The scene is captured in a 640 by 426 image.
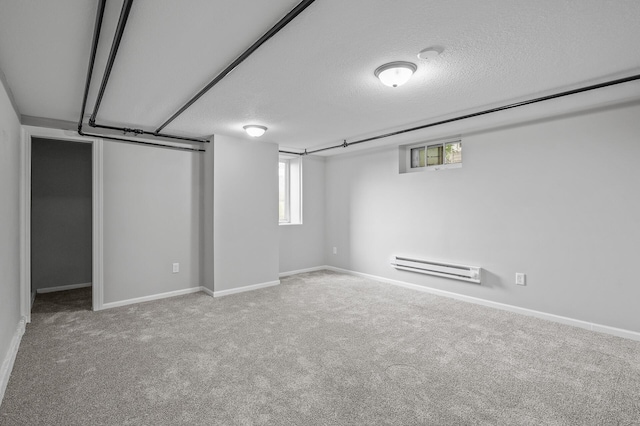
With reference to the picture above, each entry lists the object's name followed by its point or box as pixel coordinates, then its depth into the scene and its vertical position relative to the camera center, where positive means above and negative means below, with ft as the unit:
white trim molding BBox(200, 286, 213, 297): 14.67 -3.54
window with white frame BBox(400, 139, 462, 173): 14.76 +2.86
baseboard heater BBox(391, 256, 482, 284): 13.44 -2.48
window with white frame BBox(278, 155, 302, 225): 19.71 +1.47
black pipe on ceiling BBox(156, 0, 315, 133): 5.21 +3.39
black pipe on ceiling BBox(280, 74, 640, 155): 8.25 +3.44
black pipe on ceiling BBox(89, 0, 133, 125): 5.06 +3.29
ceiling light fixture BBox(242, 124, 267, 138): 12.87 +3.46
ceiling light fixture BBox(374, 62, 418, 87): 7.41 +3.35
